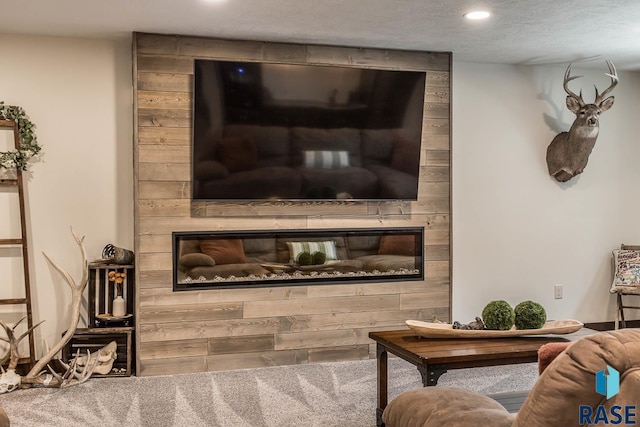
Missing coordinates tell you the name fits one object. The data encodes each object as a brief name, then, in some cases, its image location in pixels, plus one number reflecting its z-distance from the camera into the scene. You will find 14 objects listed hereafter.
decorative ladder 4.64
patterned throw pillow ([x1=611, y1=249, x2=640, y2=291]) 5.95
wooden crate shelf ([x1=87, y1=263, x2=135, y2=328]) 4.75
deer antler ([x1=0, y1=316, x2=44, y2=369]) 4.43
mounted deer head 5.68
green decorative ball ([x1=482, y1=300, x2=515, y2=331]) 3.47
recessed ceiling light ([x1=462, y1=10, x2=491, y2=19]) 4.20
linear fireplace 4.88
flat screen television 4.77
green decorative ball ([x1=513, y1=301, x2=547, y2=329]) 3.50
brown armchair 1.70
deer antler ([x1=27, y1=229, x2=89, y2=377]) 4.50
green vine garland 4.59
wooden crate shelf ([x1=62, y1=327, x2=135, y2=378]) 4.68
